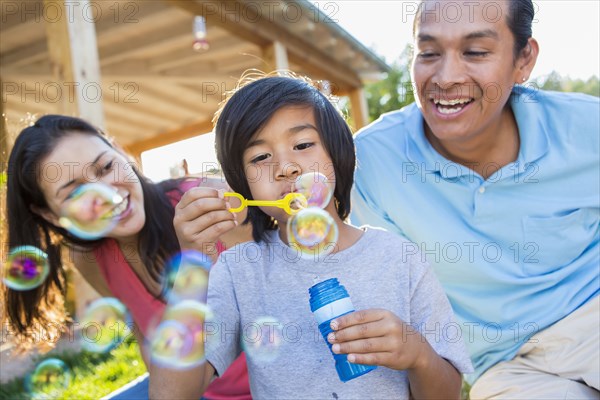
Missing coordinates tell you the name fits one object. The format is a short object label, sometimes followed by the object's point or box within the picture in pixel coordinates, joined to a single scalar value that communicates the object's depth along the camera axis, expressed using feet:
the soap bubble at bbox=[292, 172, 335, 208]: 4.26
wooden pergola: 9.52
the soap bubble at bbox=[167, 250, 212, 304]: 4.41
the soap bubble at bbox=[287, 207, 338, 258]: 4.47
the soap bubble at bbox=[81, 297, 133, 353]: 7.11
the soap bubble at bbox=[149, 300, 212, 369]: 4.39
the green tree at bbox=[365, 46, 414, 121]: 40.01
